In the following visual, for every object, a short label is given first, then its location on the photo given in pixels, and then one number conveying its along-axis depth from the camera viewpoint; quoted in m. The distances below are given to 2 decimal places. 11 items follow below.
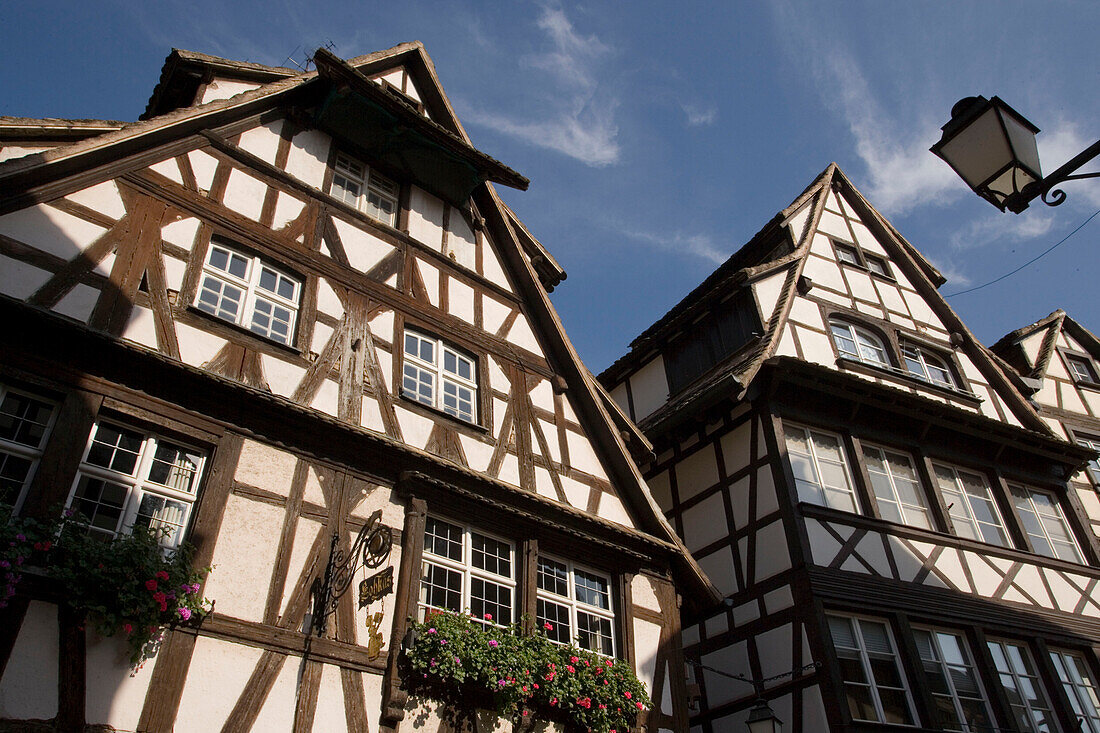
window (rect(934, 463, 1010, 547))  14.39
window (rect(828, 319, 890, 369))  16.00
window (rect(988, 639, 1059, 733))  12.15
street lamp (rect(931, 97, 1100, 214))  5.11
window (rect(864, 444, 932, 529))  13.70
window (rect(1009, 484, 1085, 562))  15.16
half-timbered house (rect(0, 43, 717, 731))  7.03
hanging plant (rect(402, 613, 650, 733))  7.91
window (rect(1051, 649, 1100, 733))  12.72
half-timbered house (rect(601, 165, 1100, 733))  11.72
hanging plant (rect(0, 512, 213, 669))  6.16
